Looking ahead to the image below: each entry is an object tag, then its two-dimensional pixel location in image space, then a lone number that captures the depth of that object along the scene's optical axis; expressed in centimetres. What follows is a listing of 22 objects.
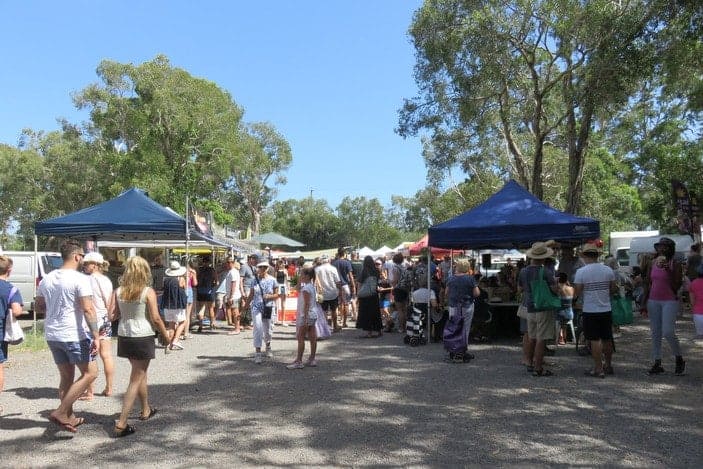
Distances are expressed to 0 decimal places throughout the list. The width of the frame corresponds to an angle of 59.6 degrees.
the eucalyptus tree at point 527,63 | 1384
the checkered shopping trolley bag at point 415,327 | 1057
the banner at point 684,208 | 1409
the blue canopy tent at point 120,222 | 1159
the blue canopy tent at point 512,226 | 1051
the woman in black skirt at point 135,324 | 520
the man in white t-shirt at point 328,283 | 1201
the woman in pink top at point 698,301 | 661
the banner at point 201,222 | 1250
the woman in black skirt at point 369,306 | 1177
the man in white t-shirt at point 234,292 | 1282
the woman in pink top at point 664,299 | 741
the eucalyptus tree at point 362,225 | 8219
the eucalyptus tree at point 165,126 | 3077
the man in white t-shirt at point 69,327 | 514
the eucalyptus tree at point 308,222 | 7906
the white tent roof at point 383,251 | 2868
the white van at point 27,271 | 1582
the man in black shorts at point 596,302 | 741
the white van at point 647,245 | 2038
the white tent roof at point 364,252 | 2933
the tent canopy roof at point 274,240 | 3349
